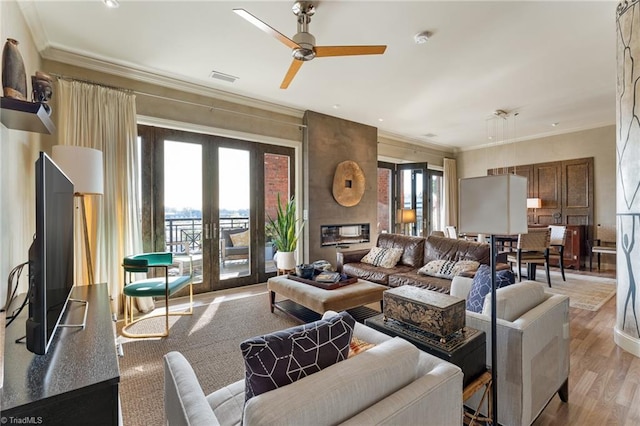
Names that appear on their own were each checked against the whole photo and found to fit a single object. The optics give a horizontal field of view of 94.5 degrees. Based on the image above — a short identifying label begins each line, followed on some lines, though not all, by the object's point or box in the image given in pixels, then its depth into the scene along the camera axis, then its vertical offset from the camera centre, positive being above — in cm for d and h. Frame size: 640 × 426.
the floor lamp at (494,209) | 140 +0
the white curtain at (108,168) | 316 +53
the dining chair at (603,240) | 573 -63
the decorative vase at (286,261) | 463 -77
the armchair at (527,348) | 147 -75
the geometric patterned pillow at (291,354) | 89 -46
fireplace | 534 -44
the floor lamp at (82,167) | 246 +40
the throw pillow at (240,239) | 460 -41
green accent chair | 289 -73
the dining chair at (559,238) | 491 -52
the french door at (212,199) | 388 +19
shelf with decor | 165 +59
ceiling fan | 239 +138
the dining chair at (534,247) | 438 -56
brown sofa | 348 -66
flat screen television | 106 -19
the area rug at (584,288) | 381 -121
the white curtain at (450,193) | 775 +45
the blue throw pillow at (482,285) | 194 -51
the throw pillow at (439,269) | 344 -71
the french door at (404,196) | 678 +34
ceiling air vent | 369 +174
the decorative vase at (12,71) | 172 +86
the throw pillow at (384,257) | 414 -67
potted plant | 465 -37
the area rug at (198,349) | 192 -120
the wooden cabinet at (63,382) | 93 -57
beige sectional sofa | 79 -60
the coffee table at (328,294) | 276 -83
